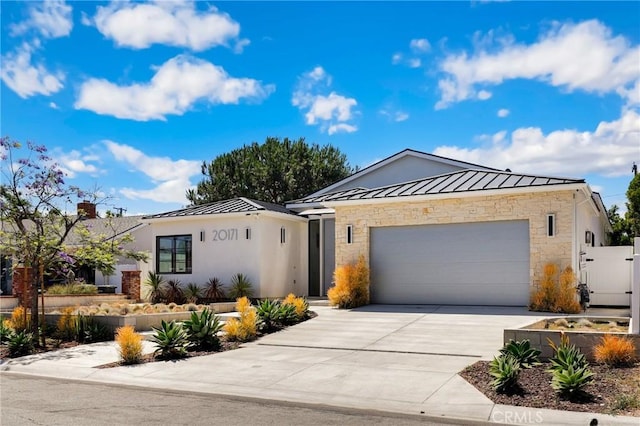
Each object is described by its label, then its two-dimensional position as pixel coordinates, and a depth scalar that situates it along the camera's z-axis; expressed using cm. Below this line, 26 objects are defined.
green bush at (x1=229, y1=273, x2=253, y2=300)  2175
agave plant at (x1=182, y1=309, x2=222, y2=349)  1284
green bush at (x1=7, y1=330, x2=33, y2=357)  1334
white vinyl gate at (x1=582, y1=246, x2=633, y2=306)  1872
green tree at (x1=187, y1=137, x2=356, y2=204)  4044
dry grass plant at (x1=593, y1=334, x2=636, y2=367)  959
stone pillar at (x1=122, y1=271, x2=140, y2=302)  2339
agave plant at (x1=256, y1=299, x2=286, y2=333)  1489
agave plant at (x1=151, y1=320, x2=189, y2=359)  1208
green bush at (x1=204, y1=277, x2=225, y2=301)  2225
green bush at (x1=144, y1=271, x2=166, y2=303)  2297
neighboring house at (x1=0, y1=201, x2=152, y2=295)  3016
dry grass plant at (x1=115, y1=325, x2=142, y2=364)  1160
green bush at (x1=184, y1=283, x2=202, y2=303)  2234
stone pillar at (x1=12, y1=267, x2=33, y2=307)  2091
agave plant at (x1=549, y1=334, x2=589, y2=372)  885
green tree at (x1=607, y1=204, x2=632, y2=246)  3478
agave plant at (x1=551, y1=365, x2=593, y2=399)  809
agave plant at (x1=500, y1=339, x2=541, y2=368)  979
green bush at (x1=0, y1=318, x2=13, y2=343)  1405
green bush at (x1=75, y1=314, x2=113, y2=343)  1474
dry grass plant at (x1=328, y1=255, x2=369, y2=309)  1847
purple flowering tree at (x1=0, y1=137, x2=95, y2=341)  1438
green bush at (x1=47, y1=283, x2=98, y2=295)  2316
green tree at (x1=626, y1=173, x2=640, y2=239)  3021
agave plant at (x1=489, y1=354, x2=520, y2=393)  852
